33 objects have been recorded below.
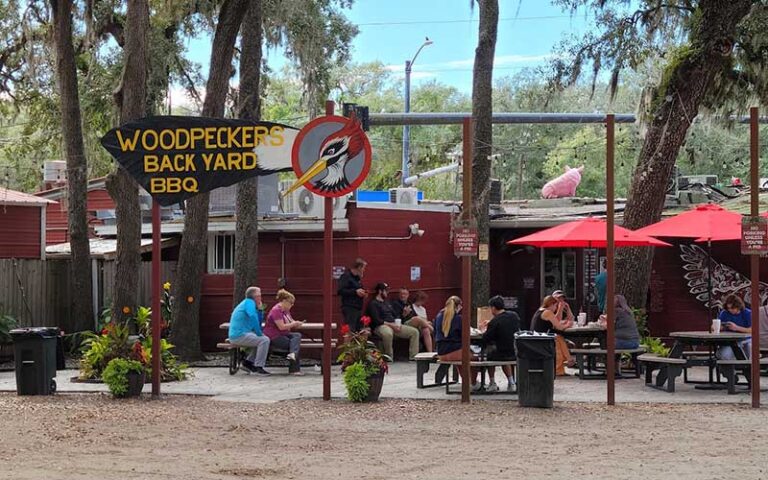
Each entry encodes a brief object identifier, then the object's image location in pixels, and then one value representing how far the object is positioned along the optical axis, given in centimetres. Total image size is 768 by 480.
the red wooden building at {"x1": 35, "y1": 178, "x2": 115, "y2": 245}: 2752
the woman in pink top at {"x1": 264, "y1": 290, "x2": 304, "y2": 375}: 1634
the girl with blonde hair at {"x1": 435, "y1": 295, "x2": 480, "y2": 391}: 1400
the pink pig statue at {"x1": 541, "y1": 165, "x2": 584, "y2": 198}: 2516
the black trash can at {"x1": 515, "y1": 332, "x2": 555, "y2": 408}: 1257
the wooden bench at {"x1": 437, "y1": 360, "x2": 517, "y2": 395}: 1362
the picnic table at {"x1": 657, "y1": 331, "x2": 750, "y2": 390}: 1407
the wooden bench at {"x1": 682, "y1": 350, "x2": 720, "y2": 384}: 1415
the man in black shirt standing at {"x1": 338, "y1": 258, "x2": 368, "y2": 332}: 1808
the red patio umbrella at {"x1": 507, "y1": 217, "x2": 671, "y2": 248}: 1596
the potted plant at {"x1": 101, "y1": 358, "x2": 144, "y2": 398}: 1361
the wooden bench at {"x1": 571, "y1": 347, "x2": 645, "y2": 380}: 1500
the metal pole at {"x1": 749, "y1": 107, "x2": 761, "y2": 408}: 1257
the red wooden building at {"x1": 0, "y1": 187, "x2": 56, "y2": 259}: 2194
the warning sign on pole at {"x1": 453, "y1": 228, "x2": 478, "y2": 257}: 1295
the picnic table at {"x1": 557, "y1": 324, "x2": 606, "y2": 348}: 1562
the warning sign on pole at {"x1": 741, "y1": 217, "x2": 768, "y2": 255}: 1273
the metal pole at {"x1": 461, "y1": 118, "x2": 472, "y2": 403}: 1305
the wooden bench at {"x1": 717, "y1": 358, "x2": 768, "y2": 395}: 1377
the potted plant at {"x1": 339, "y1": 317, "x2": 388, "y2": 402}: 1295
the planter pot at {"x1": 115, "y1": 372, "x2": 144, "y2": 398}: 1373
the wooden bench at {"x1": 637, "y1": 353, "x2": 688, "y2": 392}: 1404
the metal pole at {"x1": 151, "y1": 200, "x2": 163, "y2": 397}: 1383
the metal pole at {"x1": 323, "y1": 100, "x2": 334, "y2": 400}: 1361
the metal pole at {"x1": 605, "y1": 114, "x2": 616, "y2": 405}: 1280
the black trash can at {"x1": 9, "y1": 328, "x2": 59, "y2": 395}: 1412
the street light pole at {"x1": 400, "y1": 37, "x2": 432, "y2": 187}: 3556
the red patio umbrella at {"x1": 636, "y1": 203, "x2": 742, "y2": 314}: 1627
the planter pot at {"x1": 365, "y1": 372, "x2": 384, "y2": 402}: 1302
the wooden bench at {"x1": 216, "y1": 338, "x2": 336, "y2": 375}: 1641
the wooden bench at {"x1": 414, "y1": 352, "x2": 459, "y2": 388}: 1435
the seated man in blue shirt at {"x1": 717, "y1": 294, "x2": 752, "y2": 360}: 1544
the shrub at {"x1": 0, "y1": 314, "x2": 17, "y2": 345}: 1834
